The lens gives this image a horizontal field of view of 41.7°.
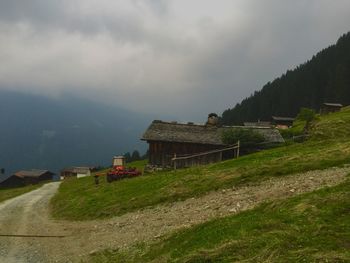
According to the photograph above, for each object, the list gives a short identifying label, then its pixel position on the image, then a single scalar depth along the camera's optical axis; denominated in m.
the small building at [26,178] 140.88
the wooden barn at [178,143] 59.69
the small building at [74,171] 150.98
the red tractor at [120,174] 50.00
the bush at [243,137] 57.94
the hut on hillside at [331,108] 120.19
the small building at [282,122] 130.35
